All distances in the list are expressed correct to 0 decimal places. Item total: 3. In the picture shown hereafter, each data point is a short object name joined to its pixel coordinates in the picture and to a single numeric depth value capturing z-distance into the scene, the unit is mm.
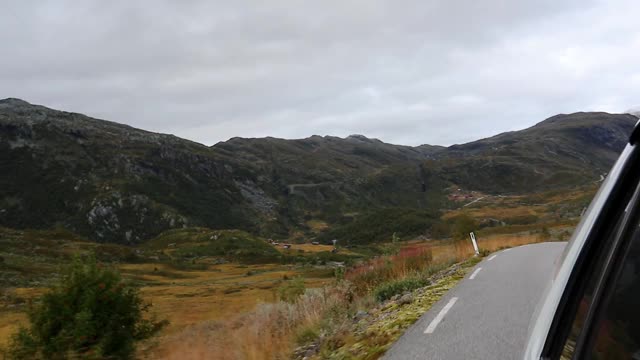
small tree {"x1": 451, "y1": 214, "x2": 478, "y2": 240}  27512
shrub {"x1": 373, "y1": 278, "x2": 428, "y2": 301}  11609
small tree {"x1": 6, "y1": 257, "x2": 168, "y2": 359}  10359
